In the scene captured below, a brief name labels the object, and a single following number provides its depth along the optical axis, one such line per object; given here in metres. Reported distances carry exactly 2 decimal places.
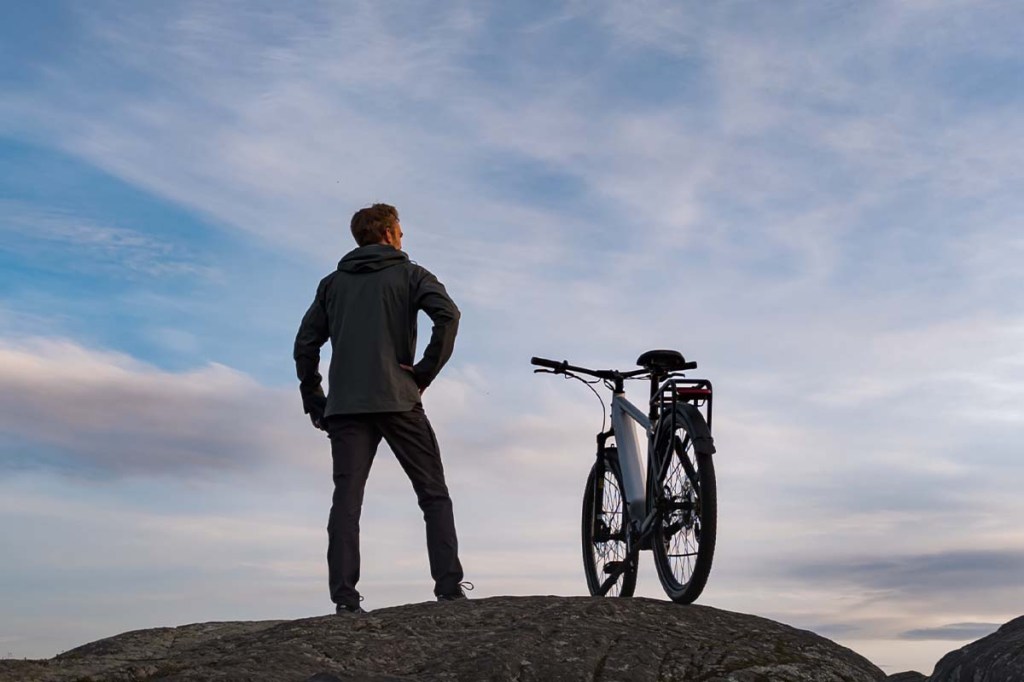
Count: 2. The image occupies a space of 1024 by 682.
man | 9.32
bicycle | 8.38
